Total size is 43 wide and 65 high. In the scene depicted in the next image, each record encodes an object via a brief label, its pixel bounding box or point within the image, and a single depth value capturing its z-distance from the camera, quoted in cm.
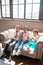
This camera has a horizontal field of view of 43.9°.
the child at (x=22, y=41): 135
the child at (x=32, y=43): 132
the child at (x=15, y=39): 143
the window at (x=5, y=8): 201
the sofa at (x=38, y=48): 126
